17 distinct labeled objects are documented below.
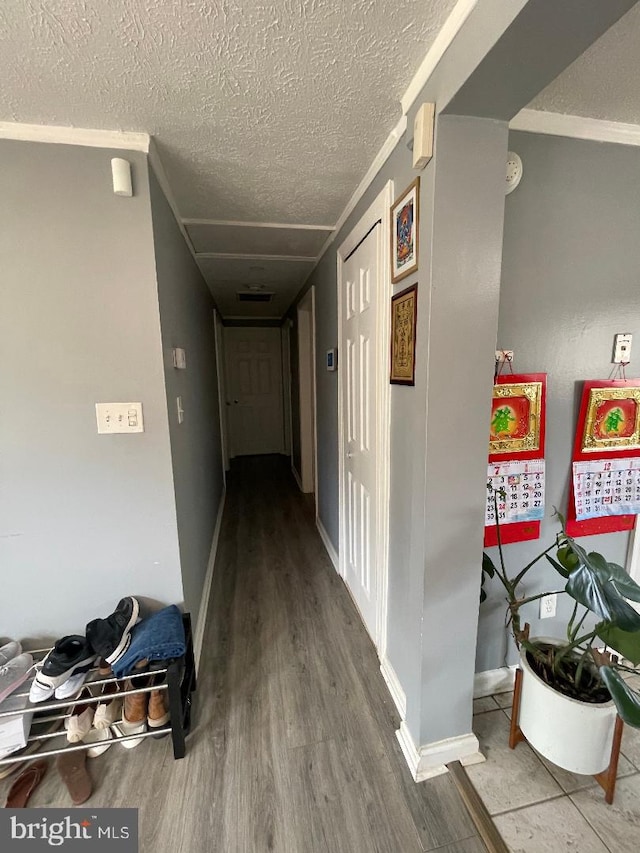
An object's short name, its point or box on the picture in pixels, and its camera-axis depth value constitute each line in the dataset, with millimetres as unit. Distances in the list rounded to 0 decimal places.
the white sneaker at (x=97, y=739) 1288
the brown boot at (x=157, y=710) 1292
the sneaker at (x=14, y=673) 1248
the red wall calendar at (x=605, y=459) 1348
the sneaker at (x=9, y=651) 1334
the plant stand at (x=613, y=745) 1071
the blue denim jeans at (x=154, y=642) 1271
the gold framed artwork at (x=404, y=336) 1154
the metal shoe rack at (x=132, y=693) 1212
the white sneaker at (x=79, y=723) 1263
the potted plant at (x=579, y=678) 881
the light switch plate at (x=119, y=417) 1343
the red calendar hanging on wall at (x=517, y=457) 1280
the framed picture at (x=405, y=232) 1093
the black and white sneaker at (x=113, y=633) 1310
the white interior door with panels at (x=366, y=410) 1464
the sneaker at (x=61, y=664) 1223
